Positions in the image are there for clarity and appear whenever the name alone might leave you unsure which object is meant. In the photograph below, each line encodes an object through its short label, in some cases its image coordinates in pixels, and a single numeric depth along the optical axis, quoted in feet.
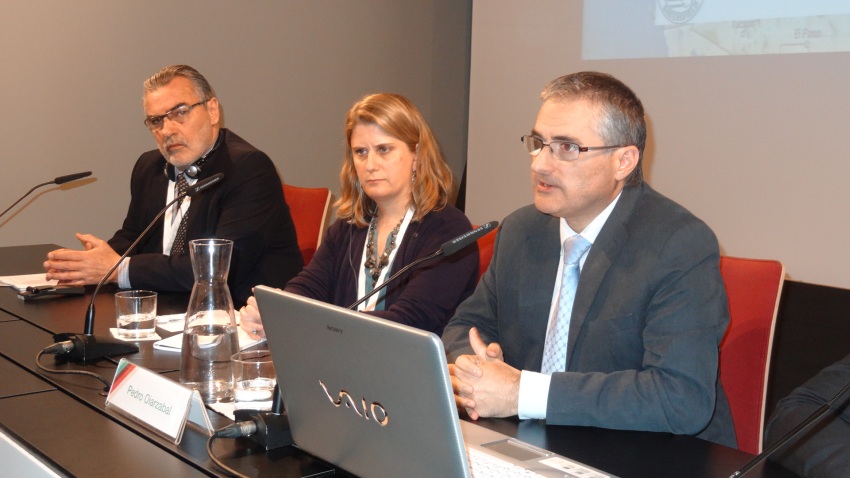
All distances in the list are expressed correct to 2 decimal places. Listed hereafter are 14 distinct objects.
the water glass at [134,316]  6.55
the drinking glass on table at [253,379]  4.78
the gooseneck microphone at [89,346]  5.90
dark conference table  4.00
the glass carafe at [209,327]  5.16
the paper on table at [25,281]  8.44
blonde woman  7.43
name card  4.39
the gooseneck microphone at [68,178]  9.13
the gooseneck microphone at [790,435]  3.43
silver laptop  3.21
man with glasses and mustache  9.56
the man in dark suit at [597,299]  4.80
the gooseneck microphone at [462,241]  4.74
